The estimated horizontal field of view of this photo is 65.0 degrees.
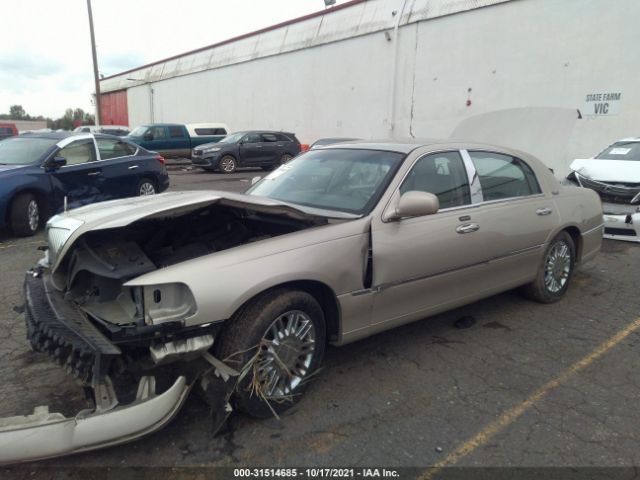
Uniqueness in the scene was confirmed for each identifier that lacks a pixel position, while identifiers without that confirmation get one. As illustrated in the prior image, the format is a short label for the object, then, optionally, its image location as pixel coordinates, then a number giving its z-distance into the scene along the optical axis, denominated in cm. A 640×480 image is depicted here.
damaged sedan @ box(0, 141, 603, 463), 251
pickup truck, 2120
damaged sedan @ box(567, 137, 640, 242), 732
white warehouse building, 1284
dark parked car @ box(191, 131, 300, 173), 1809
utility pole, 2744
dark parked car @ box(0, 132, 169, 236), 730
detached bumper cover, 231
